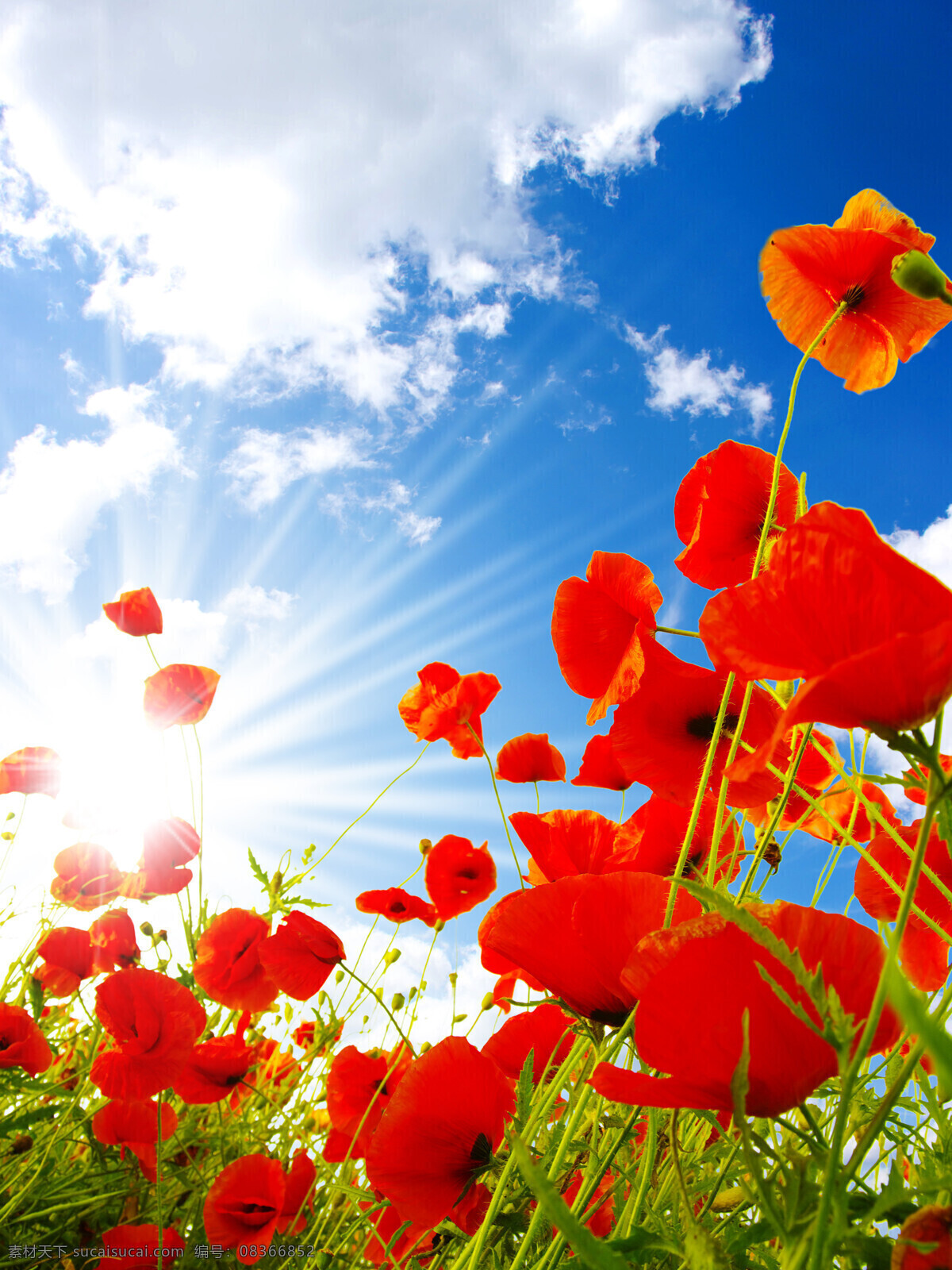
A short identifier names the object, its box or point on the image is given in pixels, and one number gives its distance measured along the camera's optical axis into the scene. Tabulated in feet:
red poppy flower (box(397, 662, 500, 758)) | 4.60
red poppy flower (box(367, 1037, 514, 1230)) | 1.86
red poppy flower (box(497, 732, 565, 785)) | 4.19
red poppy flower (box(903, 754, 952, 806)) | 1.16
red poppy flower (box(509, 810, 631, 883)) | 2.34
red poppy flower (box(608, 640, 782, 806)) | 2.13
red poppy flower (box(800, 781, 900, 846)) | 2.68
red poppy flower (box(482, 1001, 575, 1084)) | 2.44
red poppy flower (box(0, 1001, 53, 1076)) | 3.93
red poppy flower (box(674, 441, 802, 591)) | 2.44
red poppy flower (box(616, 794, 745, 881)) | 2.12
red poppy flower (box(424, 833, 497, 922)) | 4.62
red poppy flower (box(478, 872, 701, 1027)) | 1.31
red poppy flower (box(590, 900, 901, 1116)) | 0.96
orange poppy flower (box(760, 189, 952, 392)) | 2.18
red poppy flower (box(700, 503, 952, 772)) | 0.93
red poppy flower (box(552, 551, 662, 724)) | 2.24
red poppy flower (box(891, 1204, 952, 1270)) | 0.79
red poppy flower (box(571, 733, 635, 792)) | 2.83
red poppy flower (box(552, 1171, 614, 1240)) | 2.65
